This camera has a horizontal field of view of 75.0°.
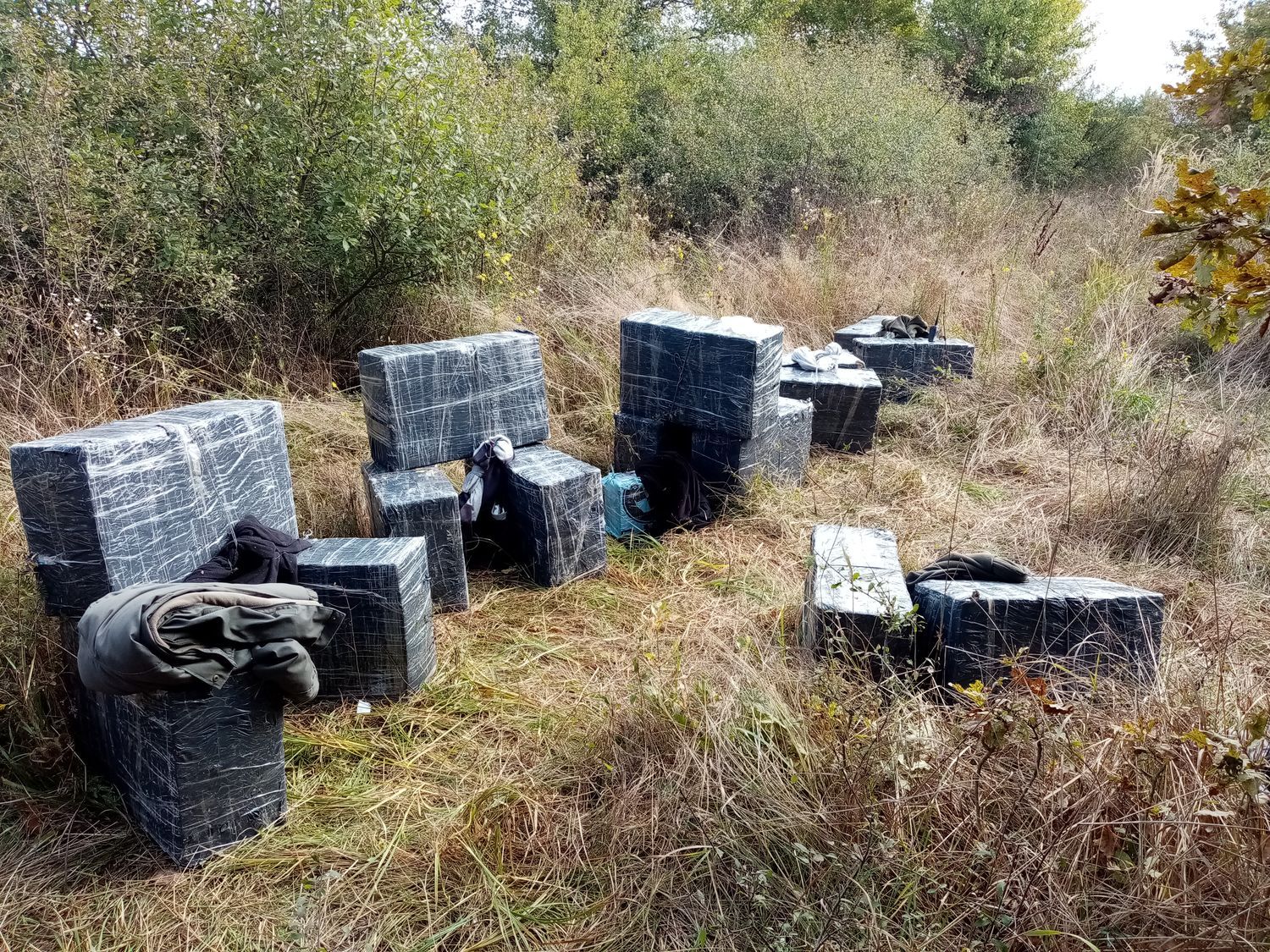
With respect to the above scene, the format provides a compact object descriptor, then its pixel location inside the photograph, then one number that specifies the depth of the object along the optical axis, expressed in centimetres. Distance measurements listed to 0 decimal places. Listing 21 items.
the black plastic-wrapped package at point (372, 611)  279
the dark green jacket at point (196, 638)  198
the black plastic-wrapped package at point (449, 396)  365
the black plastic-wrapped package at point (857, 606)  254
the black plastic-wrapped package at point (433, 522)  338
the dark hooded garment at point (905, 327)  587
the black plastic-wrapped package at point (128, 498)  227
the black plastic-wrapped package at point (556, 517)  363
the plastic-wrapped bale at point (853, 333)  593
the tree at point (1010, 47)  1501
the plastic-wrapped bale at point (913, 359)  564
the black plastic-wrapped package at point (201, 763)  214
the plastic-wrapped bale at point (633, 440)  442
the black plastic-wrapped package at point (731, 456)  425
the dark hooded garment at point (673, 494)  423
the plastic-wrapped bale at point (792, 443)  448
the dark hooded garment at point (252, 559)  263
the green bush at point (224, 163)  454
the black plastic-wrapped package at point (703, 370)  408
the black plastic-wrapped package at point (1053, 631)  250
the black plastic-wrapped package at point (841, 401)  500
